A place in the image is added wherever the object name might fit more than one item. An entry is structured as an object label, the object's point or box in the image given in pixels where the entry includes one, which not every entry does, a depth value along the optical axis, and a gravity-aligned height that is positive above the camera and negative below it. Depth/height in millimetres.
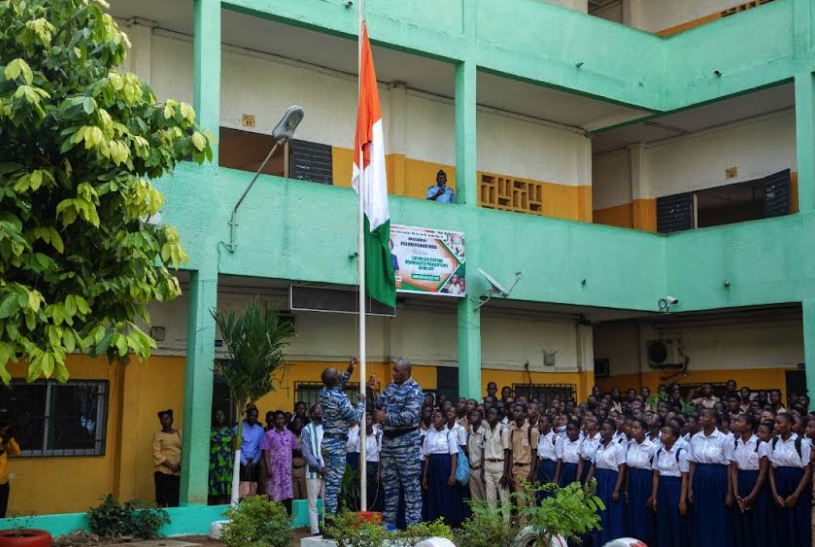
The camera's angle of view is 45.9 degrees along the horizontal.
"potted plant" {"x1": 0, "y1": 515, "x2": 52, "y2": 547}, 8500 -1168
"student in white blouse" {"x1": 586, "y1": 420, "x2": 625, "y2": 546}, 9953 -755
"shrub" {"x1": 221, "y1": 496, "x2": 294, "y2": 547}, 7541 -939
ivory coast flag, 9945 +2549
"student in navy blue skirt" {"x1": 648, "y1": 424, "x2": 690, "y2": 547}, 9422 -800
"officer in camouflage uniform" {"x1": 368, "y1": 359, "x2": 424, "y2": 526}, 9273 -296
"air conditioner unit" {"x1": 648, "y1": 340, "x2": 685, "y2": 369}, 18062 +972
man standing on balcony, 14430 +3214
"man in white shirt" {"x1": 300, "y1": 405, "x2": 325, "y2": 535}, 10336 -592
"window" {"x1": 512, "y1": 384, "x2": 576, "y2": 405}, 16938 +278
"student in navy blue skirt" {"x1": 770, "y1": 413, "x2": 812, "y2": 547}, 8695 -714
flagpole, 8336 +605
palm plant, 10922 +626
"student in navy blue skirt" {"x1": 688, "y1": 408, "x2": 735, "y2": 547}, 9258 -725
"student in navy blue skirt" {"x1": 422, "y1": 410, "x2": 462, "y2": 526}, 11547 -792
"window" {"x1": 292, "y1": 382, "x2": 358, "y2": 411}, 14273 +215
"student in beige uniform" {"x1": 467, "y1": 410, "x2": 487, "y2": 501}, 11633 -559
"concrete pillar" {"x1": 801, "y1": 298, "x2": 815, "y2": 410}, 13548 +933
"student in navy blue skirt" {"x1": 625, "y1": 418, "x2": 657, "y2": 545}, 9750 -761
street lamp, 10227 +2998
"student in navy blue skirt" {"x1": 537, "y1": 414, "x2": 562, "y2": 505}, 10891 -500
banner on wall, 13328 +2049
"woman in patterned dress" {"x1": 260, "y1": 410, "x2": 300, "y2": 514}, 12158 -687
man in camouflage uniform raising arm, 9305 -190
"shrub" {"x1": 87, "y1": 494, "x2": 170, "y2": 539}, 10484 -1238
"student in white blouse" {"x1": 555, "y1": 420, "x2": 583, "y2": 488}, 10625 -533
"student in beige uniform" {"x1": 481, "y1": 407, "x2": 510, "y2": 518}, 11375 -617
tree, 6352 +1519
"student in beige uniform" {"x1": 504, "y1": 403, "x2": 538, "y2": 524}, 11211 -503
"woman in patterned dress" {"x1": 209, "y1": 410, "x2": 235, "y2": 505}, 11969 -700
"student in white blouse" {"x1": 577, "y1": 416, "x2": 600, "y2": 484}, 10367 -411
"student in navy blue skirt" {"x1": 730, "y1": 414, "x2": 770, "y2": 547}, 8977 -719
